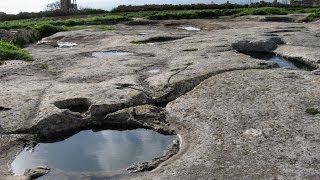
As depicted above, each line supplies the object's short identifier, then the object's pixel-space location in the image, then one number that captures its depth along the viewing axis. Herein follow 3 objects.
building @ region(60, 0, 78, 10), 42.69
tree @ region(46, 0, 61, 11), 53.65
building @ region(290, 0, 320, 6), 39.57
